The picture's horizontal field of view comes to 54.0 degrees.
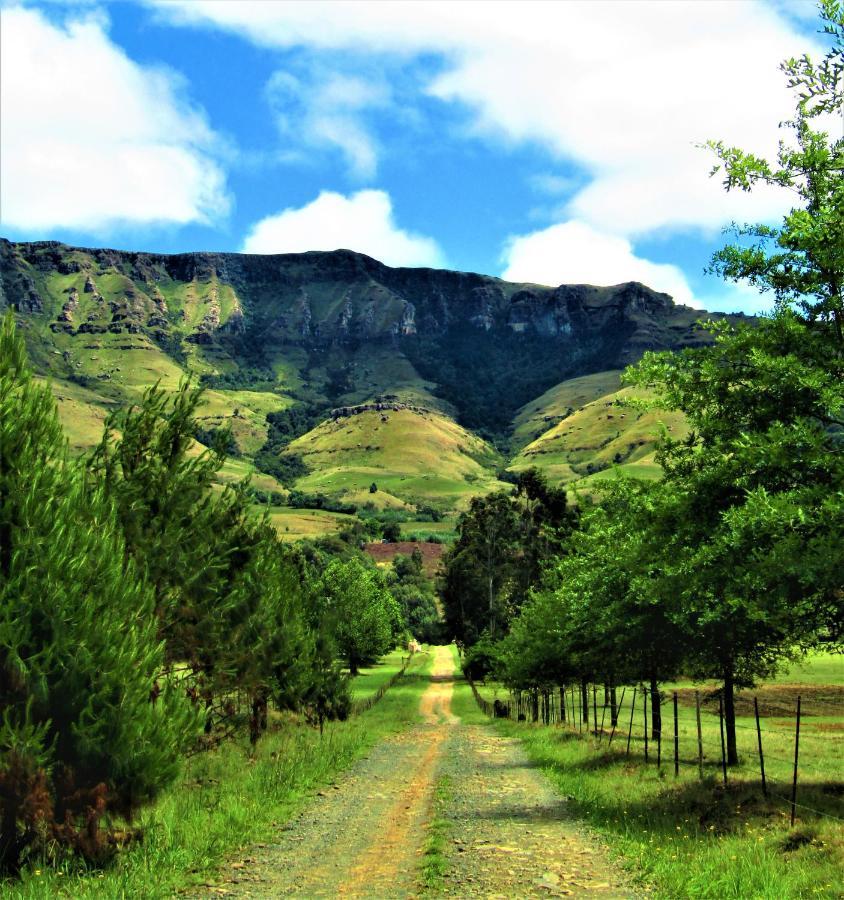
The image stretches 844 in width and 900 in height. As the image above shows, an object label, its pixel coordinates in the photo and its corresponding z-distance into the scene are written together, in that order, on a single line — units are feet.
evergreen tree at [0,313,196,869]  40.50
